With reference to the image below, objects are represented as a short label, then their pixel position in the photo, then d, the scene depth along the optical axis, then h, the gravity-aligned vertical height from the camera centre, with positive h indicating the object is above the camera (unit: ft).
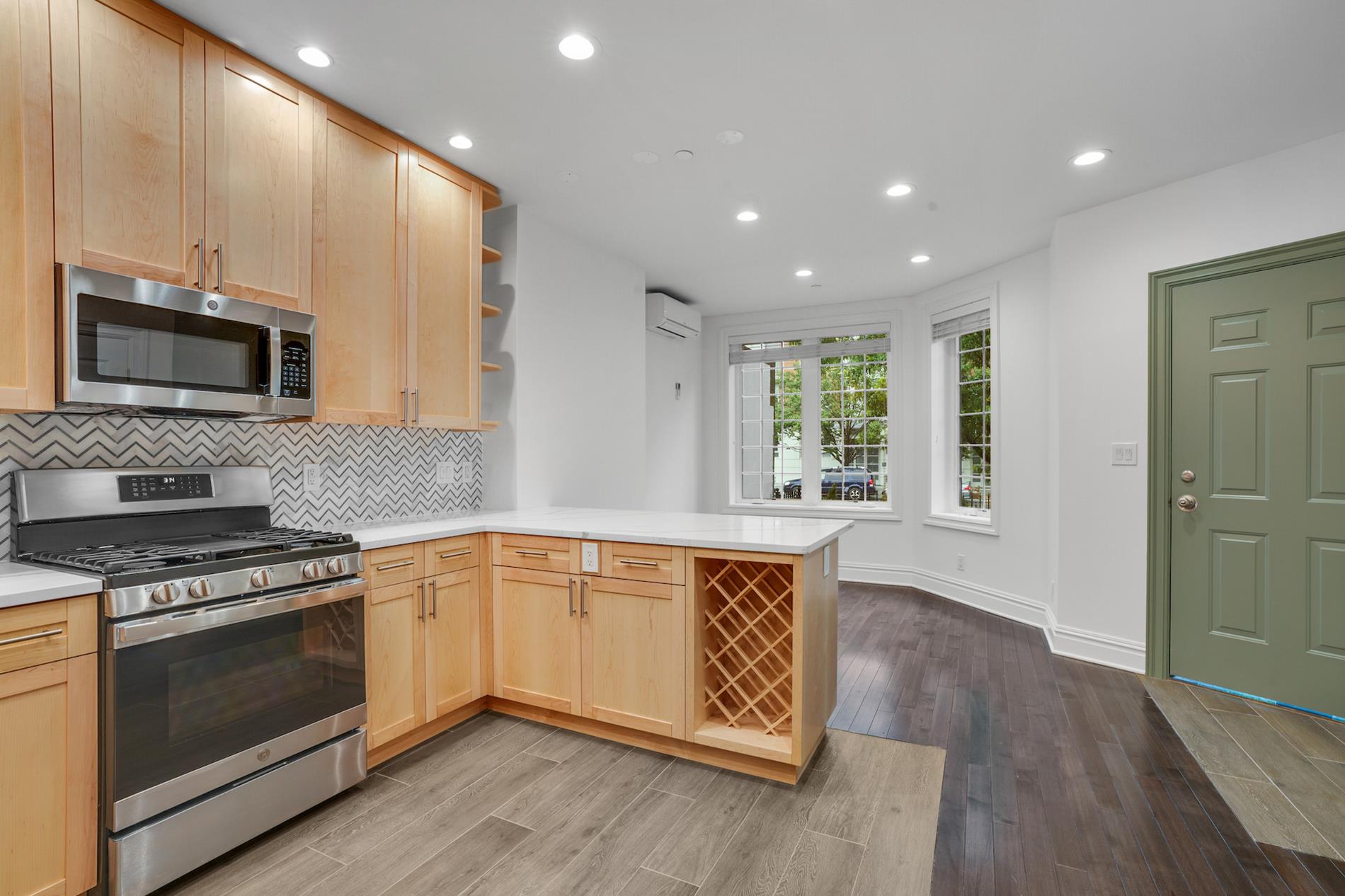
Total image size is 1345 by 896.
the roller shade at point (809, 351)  19.56 +2.97
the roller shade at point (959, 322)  16.75 +3.29
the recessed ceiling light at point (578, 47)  7.15 +4.50
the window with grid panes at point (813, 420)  19.88 +0.77
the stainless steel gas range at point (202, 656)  5.55 -2.05
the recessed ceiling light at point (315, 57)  7.36 +4.51
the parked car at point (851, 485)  20.07 -1.28
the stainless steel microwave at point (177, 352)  5.98 +0.99
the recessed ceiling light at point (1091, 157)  9.90 +4.46
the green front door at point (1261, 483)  9.78 -0.66
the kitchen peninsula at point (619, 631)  7.97 -2.49
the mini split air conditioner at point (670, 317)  17.49 +3.60
